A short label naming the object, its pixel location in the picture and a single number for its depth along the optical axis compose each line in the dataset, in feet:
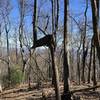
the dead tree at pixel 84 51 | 44.01
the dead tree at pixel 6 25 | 58.56
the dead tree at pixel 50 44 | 14.79
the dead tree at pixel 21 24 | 52.54
